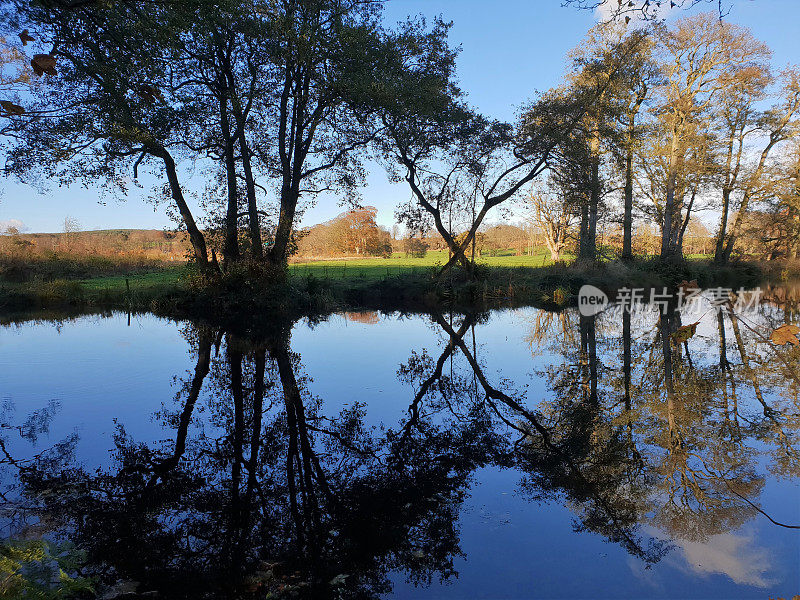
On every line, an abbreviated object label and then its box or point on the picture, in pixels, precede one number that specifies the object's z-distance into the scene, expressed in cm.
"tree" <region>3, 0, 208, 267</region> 1183
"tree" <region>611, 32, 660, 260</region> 1939
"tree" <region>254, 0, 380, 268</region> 1339
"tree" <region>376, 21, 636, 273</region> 1616
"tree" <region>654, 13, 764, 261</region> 2227
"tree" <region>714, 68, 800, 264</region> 2450
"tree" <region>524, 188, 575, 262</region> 3469
